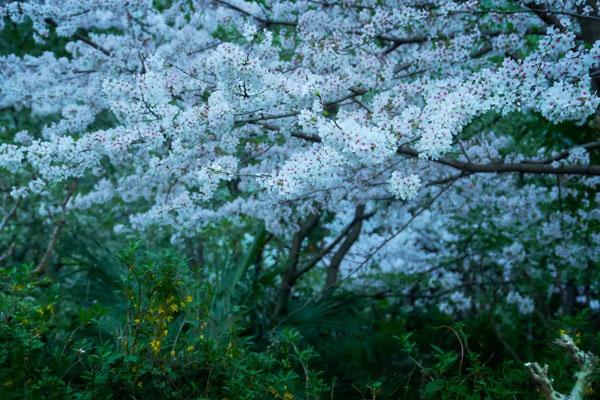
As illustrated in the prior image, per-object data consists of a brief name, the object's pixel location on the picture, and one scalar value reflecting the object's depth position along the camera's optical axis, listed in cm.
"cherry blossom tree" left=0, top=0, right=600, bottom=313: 368
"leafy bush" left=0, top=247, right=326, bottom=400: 297
